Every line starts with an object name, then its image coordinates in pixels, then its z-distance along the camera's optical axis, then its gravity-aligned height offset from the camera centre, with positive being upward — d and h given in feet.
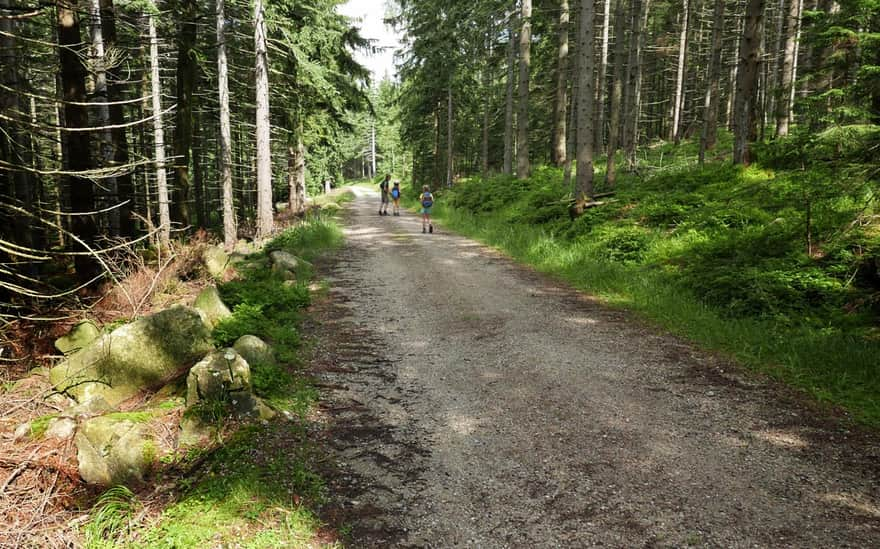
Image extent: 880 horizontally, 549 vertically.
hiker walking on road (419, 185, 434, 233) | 58.34 +0.53
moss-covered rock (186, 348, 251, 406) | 15.64 -5.76
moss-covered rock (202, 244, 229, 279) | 34.34 -4.12
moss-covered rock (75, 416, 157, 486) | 13.29 -7.01
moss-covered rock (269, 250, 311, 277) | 33.47 -4.15
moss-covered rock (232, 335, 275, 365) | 18.31 -5.61
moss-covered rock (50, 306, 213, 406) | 17.99 -5.99
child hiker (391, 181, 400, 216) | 84.99 +1.79
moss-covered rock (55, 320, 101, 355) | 21.20 -6.07
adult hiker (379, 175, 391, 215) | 85.23 +2.67
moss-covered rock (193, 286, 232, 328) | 22.94 -4.89
